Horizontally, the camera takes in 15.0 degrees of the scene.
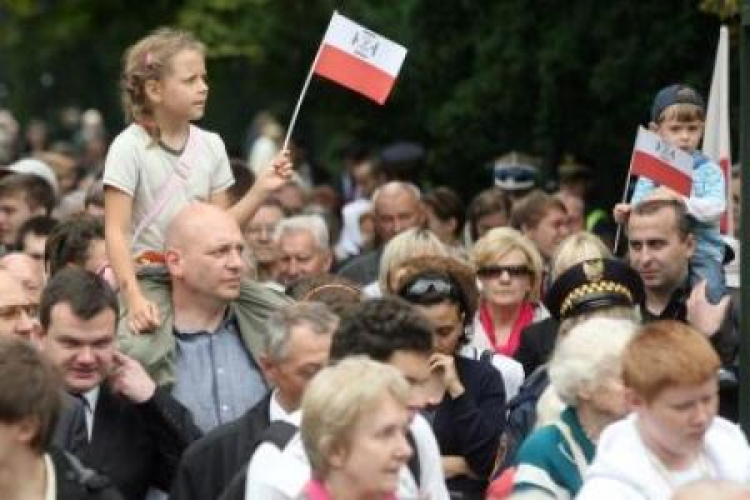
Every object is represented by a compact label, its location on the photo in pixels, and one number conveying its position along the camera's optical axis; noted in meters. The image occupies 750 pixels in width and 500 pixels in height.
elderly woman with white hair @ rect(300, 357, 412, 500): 8.47
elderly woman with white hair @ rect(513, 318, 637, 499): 9.32
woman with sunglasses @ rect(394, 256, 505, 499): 11.48
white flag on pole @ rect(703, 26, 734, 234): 16.41
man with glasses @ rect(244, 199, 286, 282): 16.69
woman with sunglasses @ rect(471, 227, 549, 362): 13.89
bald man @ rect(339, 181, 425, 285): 17.80
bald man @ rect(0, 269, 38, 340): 11.24
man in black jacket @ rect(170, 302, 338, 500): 9.87
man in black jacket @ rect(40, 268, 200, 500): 10.49
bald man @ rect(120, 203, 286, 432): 11.19
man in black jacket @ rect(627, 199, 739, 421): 12.92
